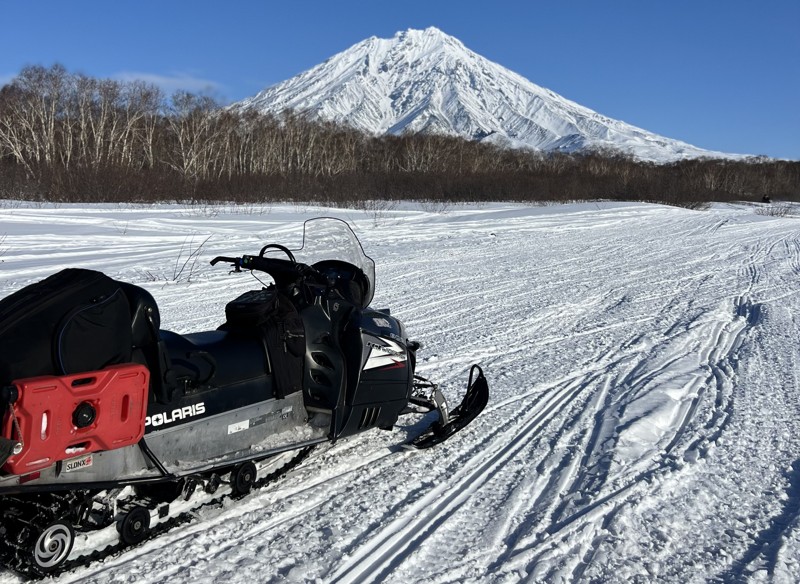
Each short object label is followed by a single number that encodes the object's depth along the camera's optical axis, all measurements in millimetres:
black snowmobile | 2201
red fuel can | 2102
